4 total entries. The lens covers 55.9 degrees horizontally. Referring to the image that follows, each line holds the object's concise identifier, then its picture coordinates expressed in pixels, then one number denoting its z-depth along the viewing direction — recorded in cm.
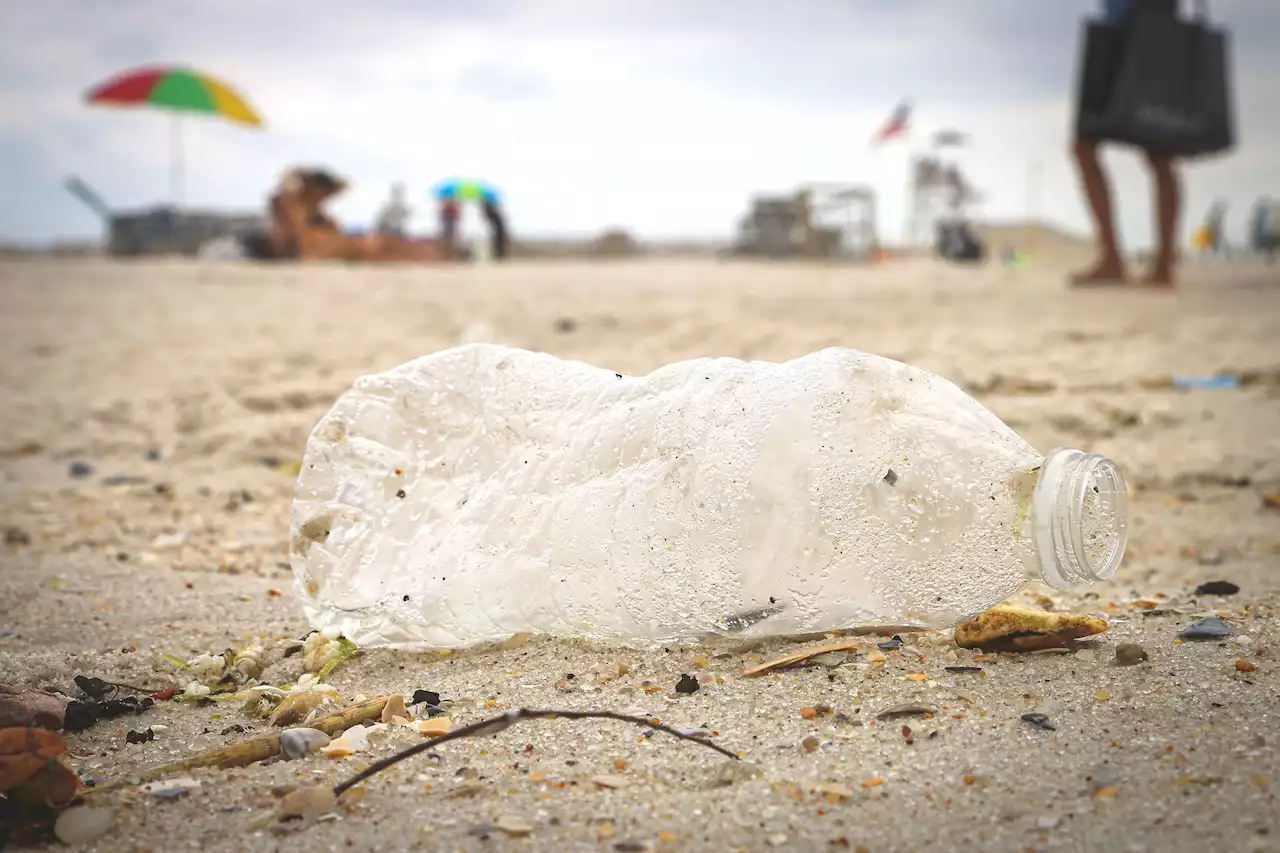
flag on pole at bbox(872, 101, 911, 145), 1485
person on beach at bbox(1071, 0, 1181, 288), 424
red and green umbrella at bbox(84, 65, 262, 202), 862
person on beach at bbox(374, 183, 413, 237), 1200
